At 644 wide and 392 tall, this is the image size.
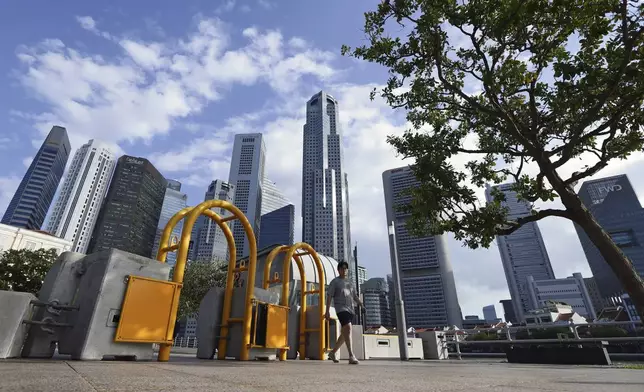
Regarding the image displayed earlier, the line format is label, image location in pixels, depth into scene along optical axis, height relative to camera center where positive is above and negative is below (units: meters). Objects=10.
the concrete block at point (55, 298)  4.48 +0.57
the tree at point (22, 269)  25.73 +5.17
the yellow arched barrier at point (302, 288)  8.61 +1.28
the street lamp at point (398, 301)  10.09 +1.15
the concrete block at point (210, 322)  6.80 +0.30
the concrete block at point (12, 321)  4.09 +0.20
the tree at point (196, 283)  29.97 +4.74
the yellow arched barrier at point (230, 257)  5.83 +1.54
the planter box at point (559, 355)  7.47 -0.42
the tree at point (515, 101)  6.52 +5.33
